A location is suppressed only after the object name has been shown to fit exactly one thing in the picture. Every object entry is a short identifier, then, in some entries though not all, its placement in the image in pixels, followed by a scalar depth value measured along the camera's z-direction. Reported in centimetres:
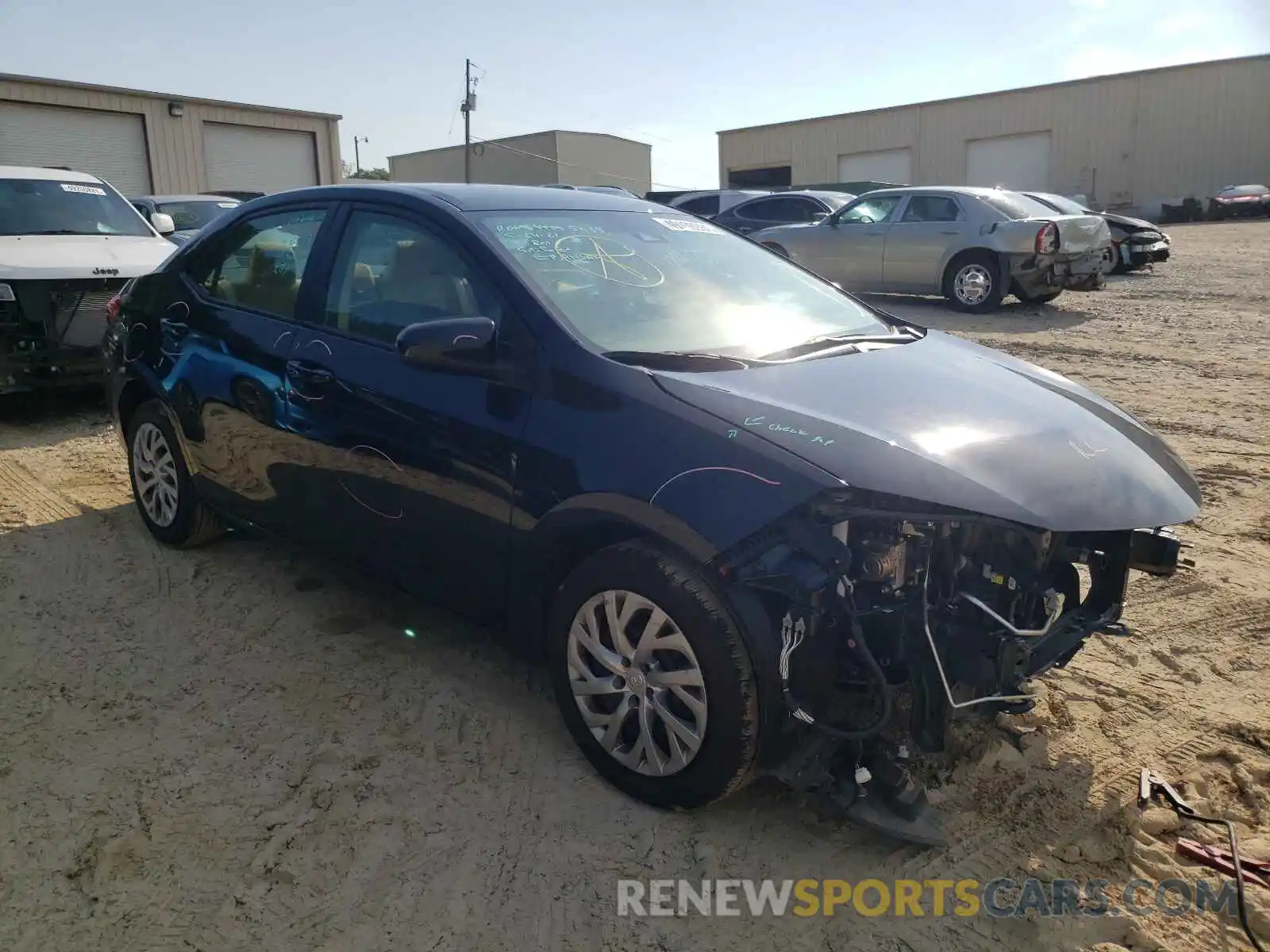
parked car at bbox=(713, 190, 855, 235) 1541
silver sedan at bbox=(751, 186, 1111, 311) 1114
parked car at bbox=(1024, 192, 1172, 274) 1474
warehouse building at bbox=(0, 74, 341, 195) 2234
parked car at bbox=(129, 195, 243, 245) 1320
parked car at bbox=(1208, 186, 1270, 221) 2889
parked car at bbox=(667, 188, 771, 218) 1655
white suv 662
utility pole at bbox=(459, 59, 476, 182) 3847
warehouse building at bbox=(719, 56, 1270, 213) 3231
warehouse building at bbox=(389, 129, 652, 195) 4075
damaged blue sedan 244
